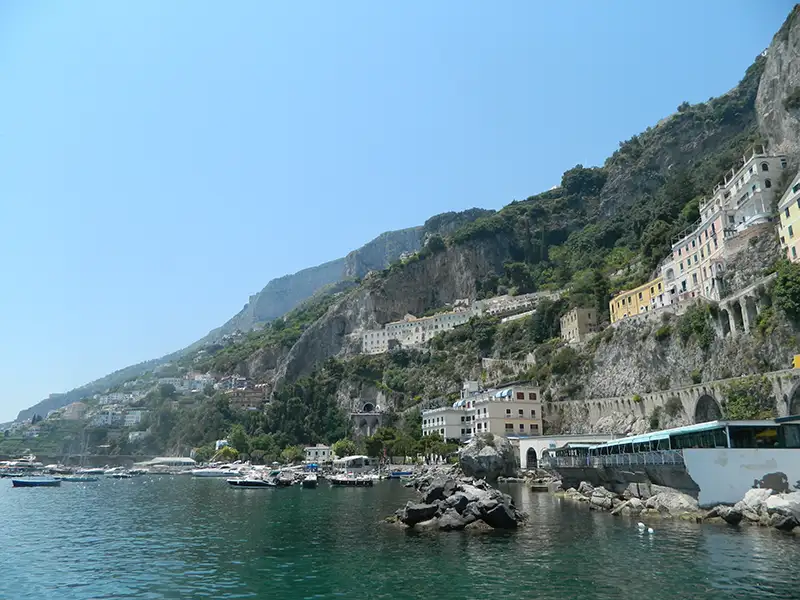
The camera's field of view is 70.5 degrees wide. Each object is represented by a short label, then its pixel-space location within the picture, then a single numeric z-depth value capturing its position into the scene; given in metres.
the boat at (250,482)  67.00
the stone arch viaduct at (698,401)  36.09
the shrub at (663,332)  55.54
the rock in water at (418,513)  30.08
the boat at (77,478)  91.88
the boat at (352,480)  65.67
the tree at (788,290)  38.97
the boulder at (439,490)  31.72
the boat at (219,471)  93.56
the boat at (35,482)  79.56
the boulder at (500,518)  28.47
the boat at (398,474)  75.56
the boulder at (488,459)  58.50
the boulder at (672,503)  28.89
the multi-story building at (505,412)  71.88
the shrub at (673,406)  48.75
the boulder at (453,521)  28.42
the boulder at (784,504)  23.58
